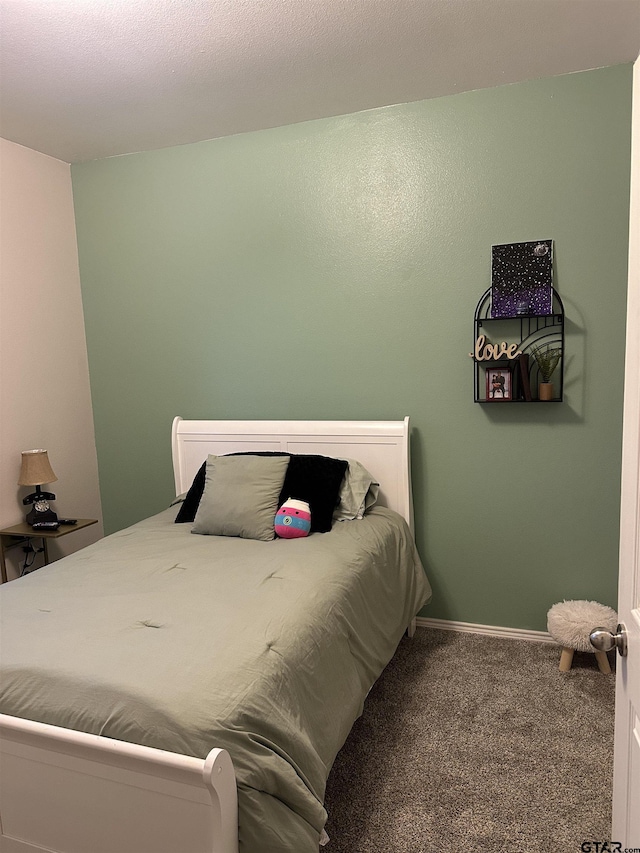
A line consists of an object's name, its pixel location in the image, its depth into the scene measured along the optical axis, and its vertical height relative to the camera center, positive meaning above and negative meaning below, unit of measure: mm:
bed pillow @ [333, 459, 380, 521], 2928 -678
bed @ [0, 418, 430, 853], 1405 -857
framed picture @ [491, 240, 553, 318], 2820 +309
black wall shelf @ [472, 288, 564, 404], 2832 +2
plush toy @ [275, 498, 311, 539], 2725 -733
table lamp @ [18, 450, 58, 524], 3262 -602
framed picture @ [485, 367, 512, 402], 2887 -169
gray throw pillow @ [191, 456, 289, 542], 2764 -645
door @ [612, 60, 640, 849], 1114 -411
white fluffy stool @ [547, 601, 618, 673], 2670 -1215
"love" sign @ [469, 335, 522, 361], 2846 -17
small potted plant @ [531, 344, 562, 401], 2812 -91
